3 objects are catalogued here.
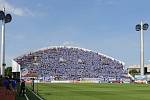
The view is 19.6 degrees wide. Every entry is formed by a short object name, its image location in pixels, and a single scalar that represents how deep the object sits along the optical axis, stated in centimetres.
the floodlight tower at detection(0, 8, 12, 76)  5298
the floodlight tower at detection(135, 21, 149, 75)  12415
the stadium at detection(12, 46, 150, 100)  12385
